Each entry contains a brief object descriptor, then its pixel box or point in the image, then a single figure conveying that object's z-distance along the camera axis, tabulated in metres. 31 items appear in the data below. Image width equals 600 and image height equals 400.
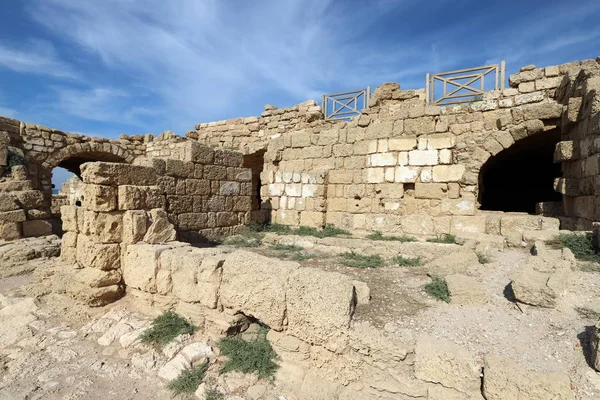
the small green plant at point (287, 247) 6.35
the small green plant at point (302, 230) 8.02
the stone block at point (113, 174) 4.51
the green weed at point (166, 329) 3.82
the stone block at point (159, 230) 4.73
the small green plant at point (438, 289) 3.46
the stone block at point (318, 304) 2.92
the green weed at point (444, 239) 6.69
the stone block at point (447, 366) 2.33
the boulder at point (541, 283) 3.00
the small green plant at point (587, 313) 2.77
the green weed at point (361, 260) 4.94
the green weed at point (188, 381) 3.15
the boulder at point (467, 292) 3.31
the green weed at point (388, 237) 7.24
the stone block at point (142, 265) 4.29
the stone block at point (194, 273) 3.80
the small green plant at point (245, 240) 6.85
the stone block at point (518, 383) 2.05
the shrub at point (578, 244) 4.45
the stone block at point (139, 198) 4.70
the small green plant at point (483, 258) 4.74
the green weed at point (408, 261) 4.96
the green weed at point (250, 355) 3.27
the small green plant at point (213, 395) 3.01
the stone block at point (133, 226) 4.62
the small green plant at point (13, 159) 9.42
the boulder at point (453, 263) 4.32
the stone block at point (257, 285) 3.31
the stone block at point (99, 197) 4.48
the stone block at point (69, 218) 5.01
